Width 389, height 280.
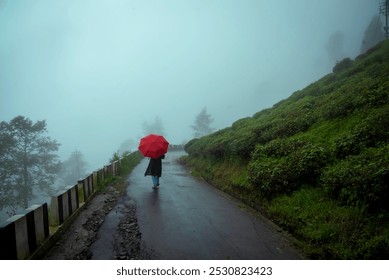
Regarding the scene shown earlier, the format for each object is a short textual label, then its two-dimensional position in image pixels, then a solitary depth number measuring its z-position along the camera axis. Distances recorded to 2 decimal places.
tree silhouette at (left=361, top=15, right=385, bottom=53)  62.48
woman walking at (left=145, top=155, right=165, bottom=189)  11.91
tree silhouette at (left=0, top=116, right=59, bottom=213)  30.82
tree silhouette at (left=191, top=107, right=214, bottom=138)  82.50
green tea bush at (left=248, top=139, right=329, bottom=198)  7.38
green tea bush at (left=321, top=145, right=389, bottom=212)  4.73
